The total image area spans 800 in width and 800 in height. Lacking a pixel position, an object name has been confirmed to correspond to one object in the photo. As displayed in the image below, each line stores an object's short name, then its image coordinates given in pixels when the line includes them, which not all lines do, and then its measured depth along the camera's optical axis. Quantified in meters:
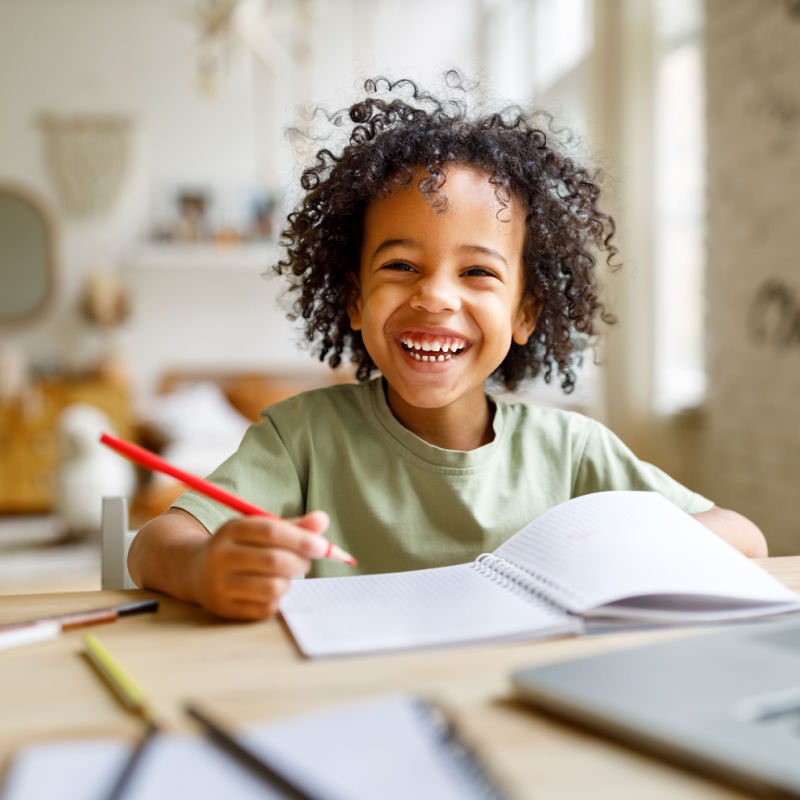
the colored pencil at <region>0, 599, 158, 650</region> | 0.58
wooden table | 0.39
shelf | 5.01
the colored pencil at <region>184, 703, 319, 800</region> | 0.36
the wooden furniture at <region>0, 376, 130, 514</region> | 4.46
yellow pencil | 0.46
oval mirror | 5.05
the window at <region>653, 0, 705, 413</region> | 3.35
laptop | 0.37
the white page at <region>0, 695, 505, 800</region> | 0.36
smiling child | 0.94
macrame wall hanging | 5.07
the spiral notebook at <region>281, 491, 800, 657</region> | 0.58
